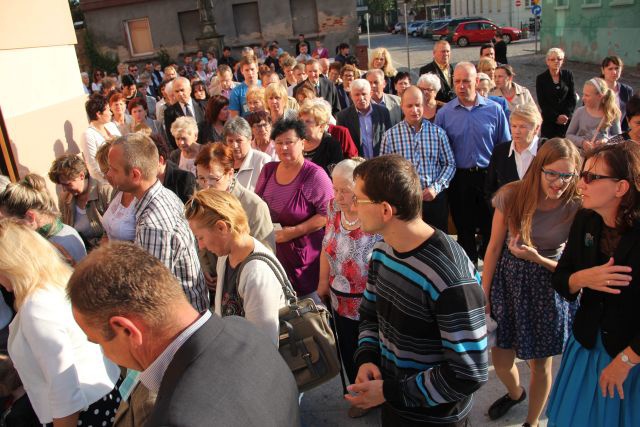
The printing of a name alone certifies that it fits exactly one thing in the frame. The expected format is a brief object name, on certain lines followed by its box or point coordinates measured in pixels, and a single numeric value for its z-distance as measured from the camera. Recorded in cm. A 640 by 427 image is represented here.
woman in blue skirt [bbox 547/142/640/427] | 215
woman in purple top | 378
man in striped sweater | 187
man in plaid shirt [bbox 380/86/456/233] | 469
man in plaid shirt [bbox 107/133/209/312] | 296
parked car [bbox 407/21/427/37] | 4663
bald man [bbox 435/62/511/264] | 494
